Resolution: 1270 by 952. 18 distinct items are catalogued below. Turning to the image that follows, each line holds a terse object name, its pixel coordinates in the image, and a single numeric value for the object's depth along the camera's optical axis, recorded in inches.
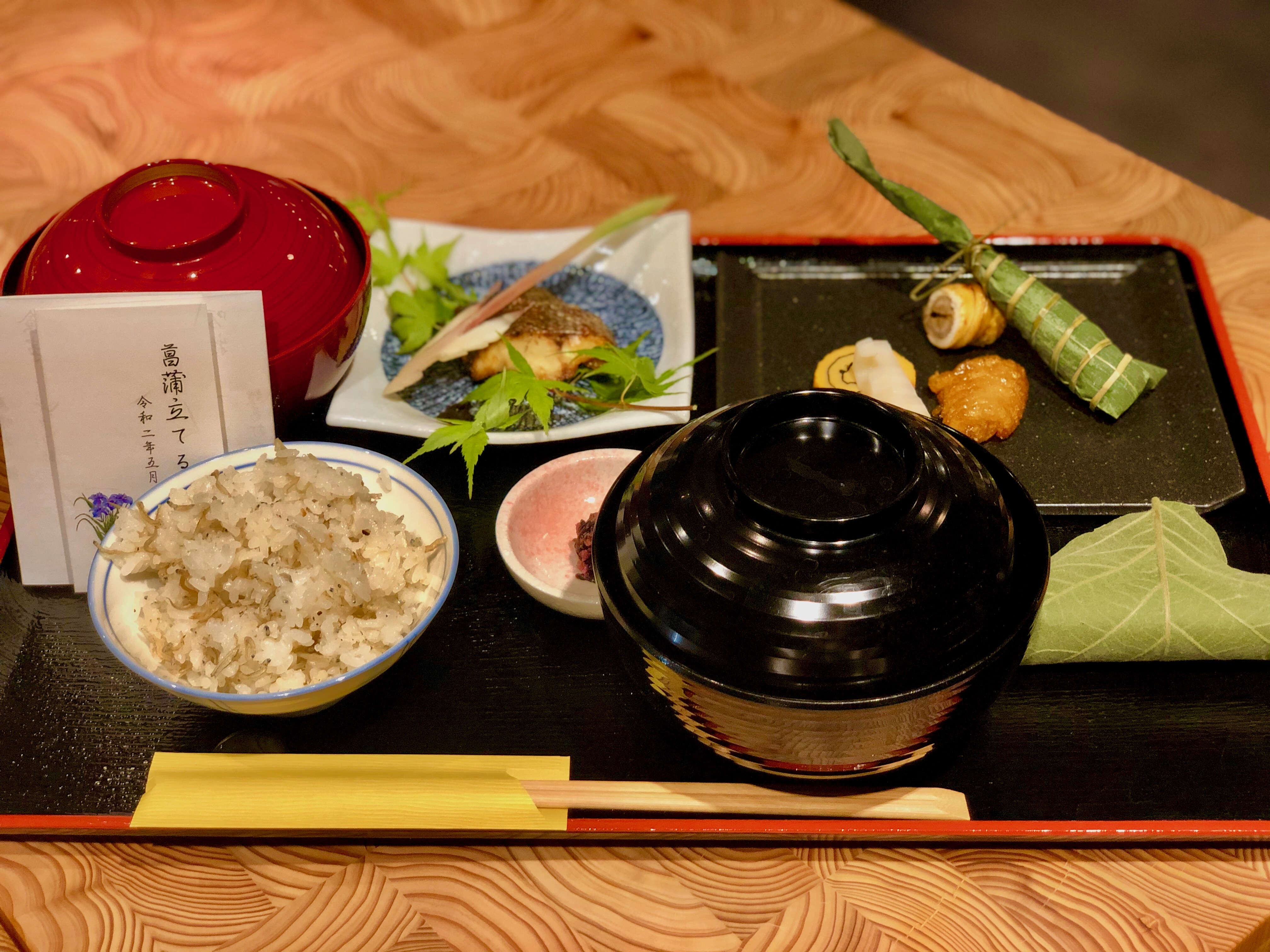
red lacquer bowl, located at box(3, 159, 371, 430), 19.3
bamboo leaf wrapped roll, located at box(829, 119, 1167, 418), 22.2
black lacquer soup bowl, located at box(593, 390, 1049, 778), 14.8
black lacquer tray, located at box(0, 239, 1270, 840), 17.2
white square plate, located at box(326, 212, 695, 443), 21.5
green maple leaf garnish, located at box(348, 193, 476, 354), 24.0
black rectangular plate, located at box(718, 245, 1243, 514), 21.2
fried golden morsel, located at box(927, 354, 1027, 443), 21.7
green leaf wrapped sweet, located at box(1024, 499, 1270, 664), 18.1
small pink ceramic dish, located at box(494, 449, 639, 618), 19.2
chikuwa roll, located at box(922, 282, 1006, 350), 23.3
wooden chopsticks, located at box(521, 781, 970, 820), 16.8
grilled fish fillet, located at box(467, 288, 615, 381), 23.1
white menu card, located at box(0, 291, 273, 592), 18.8
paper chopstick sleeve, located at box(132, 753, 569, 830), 16.8
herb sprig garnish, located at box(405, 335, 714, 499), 20.7
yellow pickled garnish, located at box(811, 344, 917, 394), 23.2
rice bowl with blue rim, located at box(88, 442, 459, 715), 16.9
